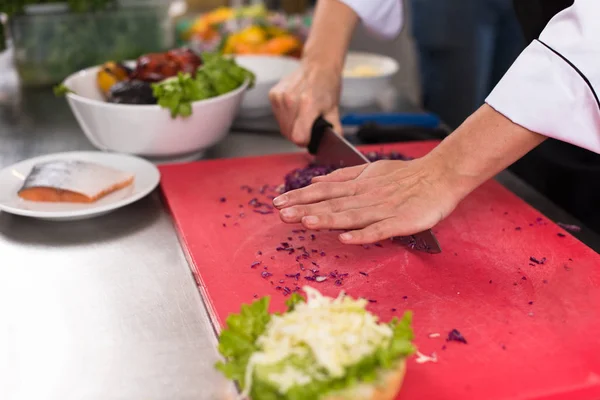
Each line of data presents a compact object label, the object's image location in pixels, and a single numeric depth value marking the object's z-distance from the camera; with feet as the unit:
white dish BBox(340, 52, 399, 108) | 7.34
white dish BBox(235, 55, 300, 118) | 7.04
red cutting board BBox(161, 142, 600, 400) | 3.15
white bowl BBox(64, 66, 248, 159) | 5.45
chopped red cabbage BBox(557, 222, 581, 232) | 4.76
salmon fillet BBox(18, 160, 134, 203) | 4.74
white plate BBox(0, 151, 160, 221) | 4.60
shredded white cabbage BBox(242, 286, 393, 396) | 2.52
